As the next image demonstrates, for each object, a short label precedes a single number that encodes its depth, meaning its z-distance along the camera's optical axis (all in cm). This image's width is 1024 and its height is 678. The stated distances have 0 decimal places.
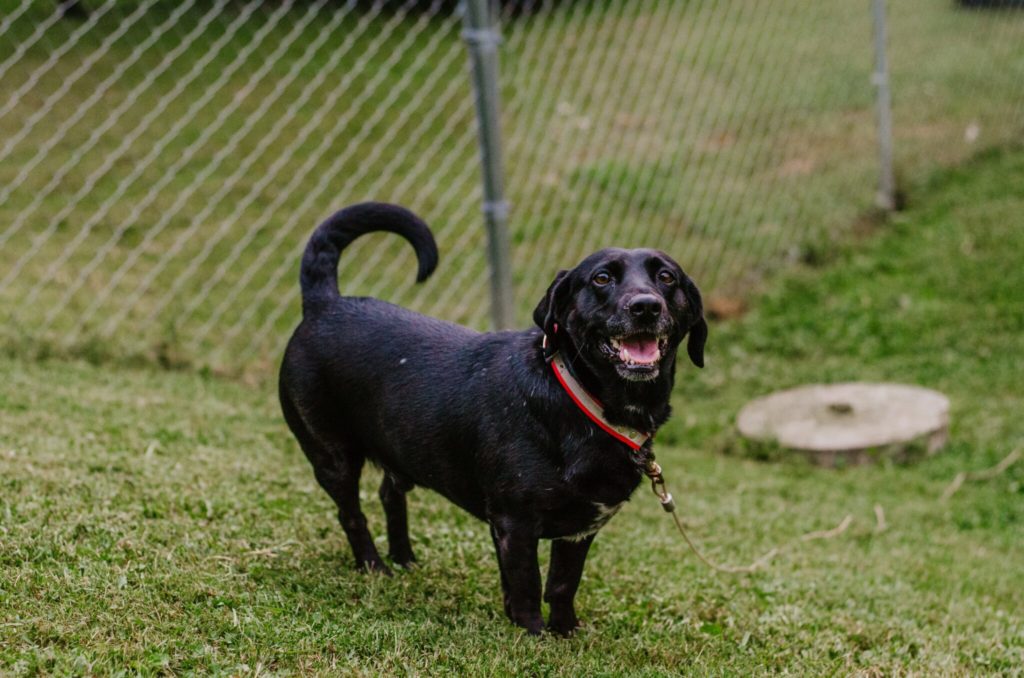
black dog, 284
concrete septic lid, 555
